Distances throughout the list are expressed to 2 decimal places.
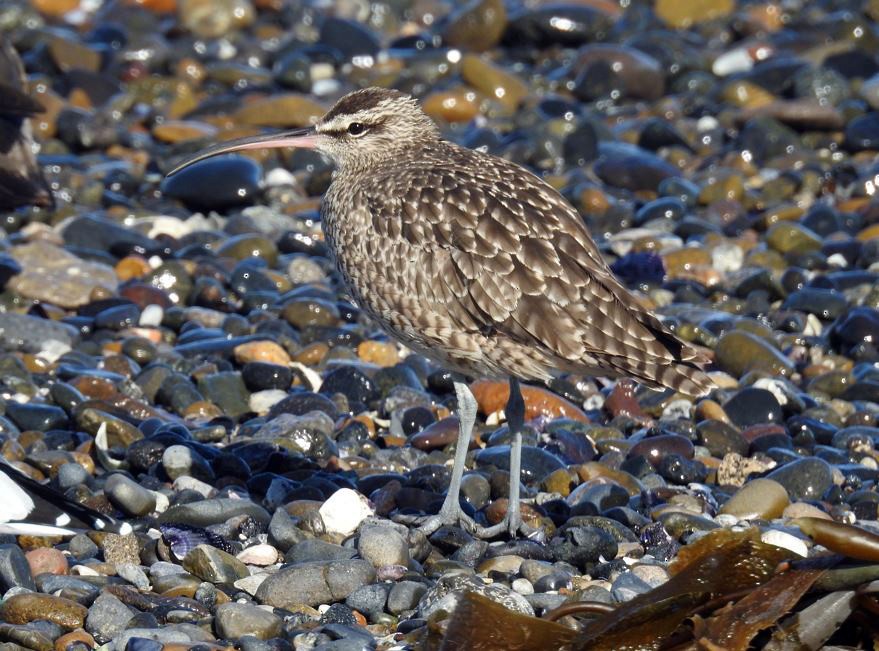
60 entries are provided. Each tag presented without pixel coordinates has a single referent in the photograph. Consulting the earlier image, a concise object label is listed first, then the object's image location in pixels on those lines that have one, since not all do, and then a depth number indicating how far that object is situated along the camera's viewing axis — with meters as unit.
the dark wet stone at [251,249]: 23.16
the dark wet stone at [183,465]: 15.23
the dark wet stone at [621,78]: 31.72
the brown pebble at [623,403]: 17.91
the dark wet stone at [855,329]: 19.62
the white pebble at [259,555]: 13.36
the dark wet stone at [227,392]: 17.84
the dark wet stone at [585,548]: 13.40
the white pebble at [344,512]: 14.11
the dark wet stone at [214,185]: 25.41
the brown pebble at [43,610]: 11.71
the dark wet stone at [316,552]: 13.19
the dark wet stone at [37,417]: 16.52
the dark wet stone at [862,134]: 27.75
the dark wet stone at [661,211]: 24.80
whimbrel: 13.28
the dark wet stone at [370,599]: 12.27
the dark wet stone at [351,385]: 18.03
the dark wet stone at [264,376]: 18.10
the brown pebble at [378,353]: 19.56
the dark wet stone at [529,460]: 15.73
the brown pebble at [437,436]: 16.49
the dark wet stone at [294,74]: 32.47
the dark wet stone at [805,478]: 15.26
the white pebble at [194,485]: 14.92
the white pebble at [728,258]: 22.83
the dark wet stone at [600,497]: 14.65
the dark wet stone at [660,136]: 28.50
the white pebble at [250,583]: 12.69
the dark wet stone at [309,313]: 20.53
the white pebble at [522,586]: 12.80
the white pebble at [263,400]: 17.84
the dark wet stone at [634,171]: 26.53
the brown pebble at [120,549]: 13.20
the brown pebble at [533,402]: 17.61
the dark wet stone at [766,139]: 27.94
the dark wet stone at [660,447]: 16.12
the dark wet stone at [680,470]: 15.77
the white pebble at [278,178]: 26.64
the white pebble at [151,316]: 20.48
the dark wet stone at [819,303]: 20.92
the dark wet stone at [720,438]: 16.78
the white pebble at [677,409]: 17.83
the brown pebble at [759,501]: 14.55
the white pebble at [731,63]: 32.94
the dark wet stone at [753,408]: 17.59
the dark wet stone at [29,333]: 19.27
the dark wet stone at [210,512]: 13.92
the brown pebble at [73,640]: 11.41
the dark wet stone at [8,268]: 21.41
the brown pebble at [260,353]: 18.89
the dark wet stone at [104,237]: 23.22
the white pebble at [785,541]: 13.27
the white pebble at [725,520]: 14.27
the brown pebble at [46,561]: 12.70
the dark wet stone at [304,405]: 17.25
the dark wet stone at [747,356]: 19.00
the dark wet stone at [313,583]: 12.40
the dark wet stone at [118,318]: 20.20
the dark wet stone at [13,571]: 12.21
